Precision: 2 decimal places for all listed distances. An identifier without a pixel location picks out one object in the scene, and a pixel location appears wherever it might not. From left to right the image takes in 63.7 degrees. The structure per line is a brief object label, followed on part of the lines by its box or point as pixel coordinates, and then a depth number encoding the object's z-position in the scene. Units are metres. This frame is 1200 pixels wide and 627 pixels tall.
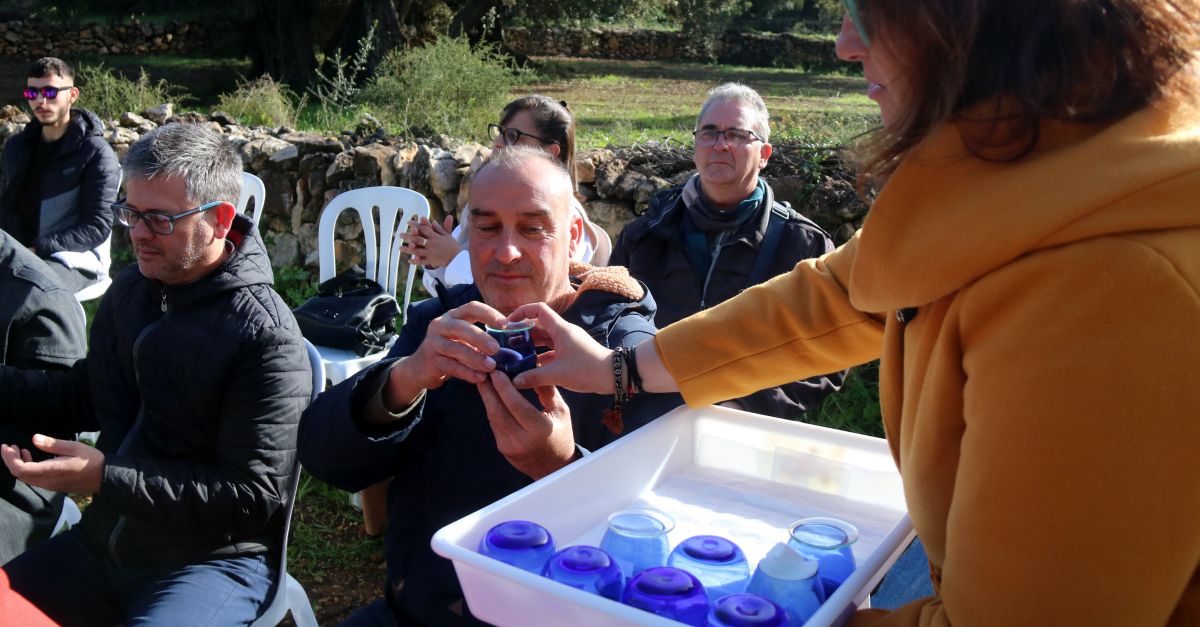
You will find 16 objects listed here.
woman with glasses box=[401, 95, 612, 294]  4.25
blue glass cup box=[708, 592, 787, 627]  1.14
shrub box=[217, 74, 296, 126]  10.39
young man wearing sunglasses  6.06
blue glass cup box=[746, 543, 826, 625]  1.22
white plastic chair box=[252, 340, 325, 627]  2.53
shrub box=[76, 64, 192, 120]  10.84
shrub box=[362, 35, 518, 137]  9.30
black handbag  4.62
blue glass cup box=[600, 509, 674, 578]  1.39
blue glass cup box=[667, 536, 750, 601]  1.30
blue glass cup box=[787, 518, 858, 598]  1.32
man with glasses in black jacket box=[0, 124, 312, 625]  2.38
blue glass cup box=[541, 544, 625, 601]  1.26
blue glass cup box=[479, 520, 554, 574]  1.32
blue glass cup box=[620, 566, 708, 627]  1.19
